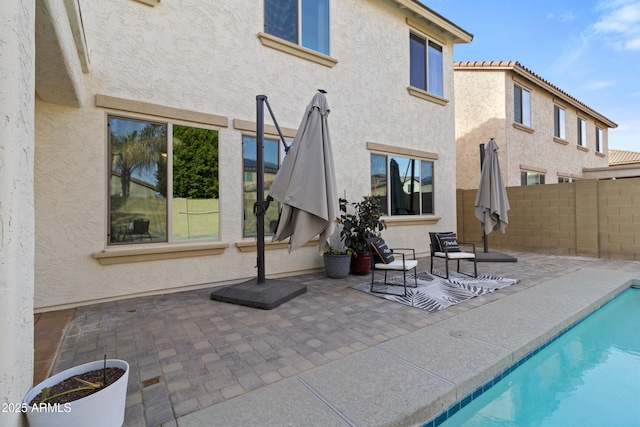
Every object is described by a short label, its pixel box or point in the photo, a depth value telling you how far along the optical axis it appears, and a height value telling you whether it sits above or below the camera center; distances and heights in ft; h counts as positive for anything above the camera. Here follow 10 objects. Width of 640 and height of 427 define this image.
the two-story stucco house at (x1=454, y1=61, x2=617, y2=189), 39.32 +12.85
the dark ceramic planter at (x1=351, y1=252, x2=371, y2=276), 21.56 -3.21
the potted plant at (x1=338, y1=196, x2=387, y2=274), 21.16 -0.91
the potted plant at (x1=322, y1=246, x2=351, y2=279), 20.24 -3.19
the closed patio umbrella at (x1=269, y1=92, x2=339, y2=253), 14.73 +1.53
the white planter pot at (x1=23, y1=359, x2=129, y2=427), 5.44 -3.49
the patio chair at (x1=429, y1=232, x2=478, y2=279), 19.84 -2.21
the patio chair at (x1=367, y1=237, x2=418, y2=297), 16.98 -2.63
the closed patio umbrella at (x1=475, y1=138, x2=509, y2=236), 25.88 +1.70
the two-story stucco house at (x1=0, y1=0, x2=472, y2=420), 13.62 +4.72
